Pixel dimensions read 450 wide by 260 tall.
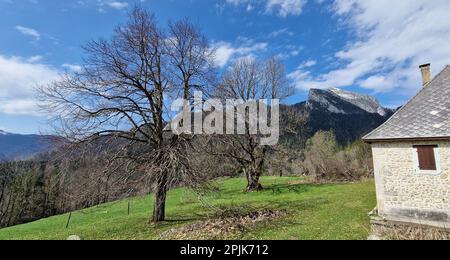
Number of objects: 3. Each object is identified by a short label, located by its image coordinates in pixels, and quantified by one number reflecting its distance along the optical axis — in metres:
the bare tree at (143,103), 9.76
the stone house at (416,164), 9.83
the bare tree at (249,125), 22.45
